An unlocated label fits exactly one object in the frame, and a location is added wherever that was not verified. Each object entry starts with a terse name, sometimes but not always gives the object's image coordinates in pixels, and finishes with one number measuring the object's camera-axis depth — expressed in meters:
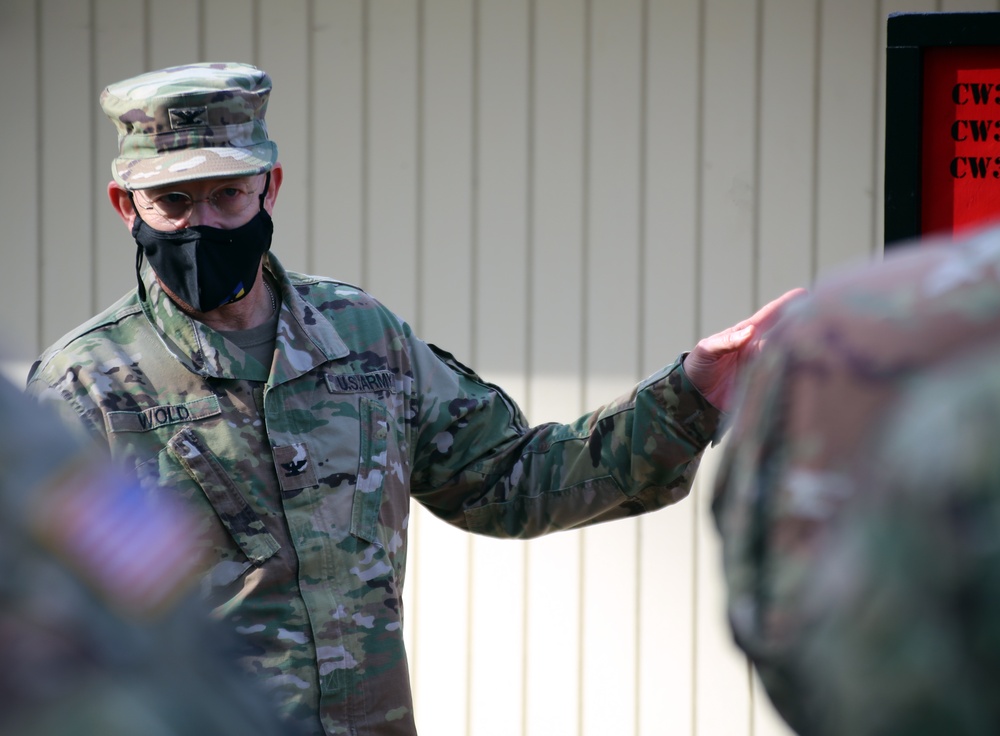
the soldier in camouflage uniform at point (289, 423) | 5.51
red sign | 5.39
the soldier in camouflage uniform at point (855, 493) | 2.89
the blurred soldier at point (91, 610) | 2.48
